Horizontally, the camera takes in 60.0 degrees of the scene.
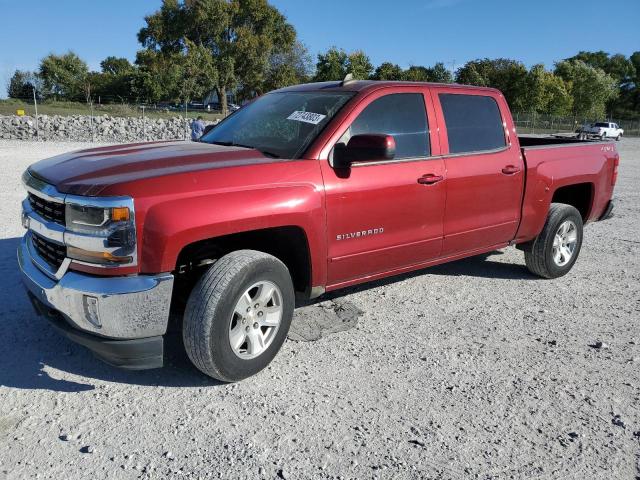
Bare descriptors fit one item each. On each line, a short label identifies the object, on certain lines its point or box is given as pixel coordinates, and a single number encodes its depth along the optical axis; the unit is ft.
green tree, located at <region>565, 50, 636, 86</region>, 323.98
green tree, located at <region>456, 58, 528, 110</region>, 185.47
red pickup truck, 9.86
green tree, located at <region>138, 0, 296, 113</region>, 195.93
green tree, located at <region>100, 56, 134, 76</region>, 309.22
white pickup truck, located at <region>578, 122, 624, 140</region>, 158.51
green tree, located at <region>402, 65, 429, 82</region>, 189.91
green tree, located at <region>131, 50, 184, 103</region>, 183.21
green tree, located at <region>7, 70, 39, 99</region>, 180.24
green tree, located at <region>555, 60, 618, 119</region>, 221.05
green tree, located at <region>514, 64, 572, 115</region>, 182.19
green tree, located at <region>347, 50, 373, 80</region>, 165.58
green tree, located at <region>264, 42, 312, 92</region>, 205.26
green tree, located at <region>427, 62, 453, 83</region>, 196.85
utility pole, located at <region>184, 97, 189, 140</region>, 96.29
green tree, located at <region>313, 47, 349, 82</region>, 170.50
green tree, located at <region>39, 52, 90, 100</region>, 192.65
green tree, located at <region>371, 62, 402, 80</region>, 190.08
